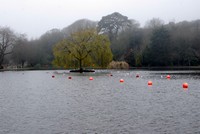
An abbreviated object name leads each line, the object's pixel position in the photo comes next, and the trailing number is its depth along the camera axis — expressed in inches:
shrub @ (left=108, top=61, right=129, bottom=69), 2506.9
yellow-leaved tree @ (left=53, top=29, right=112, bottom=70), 2041.1
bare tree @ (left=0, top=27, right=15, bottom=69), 3073.3
